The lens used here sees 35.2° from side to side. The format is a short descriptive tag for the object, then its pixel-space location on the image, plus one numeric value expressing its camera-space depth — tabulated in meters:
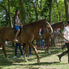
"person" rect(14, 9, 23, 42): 6.96
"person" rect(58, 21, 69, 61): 5.41
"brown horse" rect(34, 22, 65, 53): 10.58
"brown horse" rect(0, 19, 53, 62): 6.66
